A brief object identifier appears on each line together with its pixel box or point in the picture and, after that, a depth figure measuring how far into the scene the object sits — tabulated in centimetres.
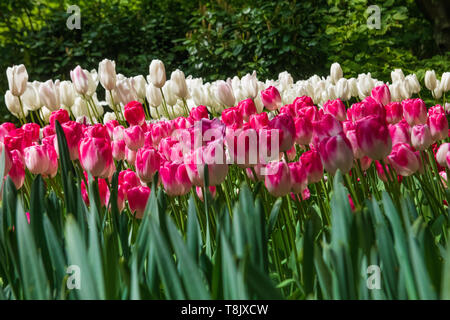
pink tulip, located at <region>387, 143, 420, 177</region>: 141
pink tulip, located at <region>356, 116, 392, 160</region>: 130
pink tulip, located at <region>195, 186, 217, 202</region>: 149
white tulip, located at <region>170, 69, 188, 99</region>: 261
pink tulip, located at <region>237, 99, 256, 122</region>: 207
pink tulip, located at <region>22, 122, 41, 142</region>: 199
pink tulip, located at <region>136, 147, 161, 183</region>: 147
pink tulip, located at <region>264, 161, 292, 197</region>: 128
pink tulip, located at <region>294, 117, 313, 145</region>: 171
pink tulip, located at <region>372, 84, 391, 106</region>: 238
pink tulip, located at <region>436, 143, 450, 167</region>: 151
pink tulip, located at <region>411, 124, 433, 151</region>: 156
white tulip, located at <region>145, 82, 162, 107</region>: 279
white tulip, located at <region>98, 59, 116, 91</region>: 268
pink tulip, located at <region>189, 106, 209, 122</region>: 209
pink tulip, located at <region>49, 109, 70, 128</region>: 219
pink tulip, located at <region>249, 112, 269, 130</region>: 166
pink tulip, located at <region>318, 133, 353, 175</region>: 127
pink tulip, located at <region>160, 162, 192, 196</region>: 134
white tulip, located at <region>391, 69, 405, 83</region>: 298
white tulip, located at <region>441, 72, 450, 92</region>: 281
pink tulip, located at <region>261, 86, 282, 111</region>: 241
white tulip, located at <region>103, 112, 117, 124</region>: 325
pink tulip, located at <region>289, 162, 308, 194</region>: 134
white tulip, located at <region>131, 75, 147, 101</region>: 294
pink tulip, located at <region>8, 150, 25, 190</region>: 146
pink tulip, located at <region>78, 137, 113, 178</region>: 140
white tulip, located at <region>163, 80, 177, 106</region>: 277
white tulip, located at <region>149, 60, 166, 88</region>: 268
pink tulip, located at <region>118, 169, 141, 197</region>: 152
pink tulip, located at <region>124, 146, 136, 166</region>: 194
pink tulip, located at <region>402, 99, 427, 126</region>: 188
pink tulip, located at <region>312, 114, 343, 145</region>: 149
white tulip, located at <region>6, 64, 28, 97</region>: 257
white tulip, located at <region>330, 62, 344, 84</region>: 335
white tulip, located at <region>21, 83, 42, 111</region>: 276
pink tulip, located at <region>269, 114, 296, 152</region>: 146
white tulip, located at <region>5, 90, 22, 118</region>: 283
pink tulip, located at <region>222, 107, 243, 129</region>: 187
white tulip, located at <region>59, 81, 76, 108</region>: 276
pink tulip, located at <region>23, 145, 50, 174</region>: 151
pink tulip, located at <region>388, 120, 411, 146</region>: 157
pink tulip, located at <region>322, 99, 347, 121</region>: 216
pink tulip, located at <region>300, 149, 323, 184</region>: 141
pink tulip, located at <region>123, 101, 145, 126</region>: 230
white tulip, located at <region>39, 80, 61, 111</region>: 263
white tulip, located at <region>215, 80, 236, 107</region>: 235
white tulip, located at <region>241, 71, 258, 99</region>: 266
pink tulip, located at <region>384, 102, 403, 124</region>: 200
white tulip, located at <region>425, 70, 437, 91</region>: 287
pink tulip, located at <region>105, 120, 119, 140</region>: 218
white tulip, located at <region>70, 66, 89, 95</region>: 263
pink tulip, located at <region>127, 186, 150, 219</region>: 138
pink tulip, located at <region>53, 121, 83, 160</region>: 168
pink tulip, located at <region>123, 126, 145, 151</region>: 184
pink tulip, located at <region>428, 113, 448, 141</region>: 171
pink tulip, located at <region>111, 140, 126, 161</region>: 186
